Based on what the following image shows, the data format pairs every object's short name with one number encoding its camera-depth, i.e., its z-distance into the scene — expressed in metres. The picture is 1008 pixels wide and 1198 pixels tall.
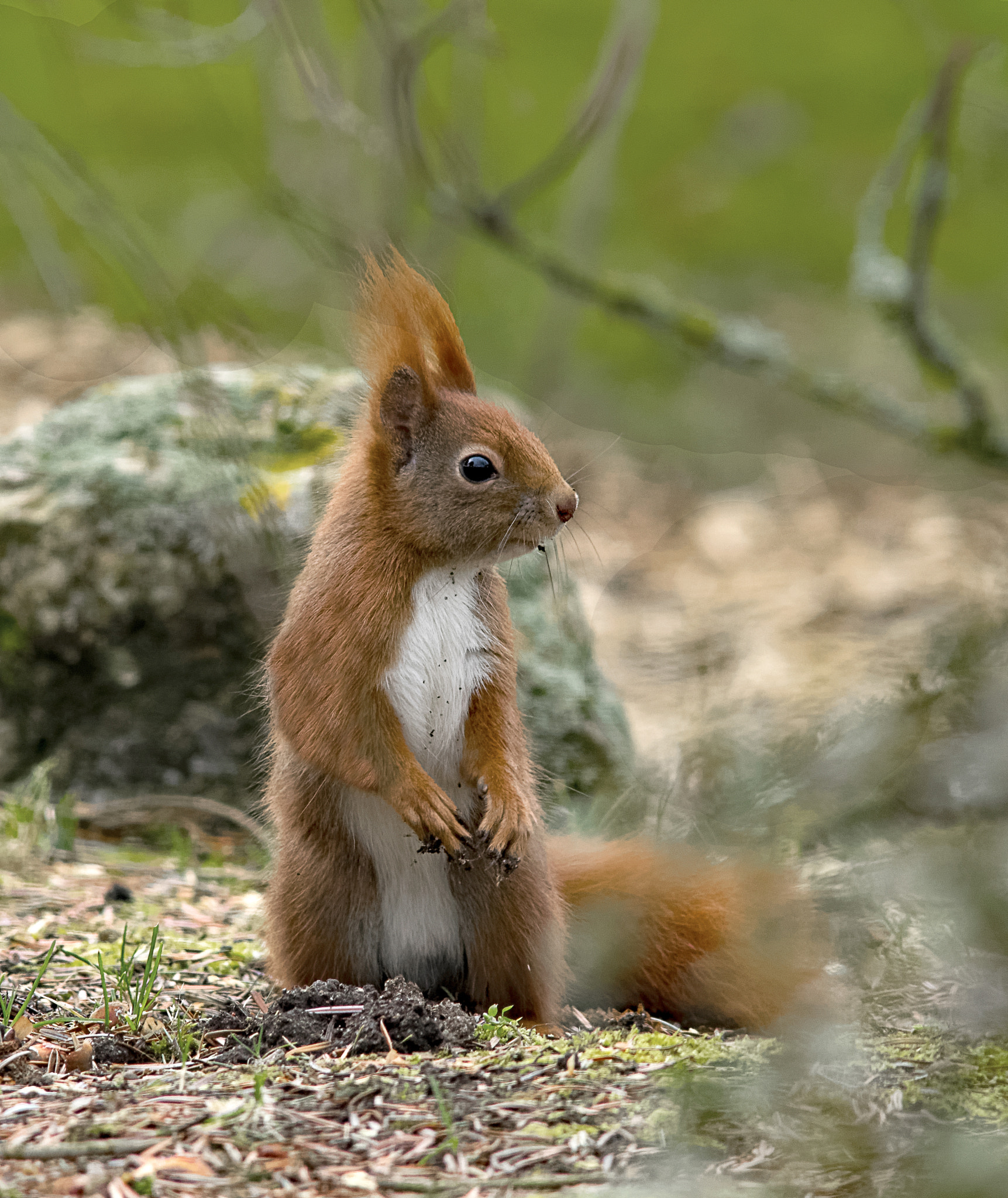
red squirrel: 5.11
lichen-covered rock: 8.84
